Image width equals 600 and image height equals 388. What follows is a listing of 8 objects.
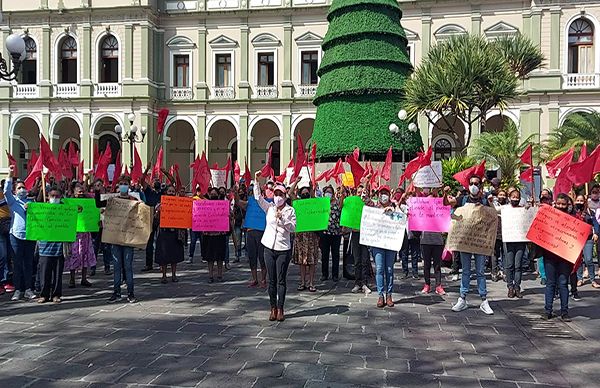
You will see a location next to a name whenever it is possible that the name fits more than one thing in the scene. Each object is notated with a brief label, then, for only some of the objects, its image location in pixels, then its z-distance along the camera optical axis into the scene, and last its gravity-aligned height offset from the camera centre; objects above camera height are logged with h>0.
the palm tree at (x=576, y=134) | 16.81 +1.59
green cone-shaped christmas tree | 17.17 +3.22
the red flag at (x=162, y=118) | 12.42 +1.53
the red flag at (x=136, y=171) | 13.09 +0.34
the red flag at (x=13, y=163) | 8.36 +0.34
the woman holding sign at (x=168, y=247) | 9.91 -1.13
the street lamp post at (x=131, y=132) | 21.55 +2.27
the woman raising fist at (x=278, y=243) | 7.15 -0.77
